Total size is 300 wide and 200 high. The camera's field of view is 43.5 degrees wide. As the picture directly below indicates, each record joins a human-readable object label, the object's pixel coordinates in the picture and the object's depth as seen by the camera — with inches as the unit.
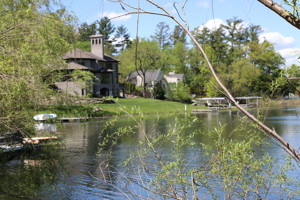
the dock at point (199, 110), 2077.1
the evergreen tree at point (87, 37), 2986.0
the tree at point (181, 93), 2645.2
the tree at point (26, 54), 433.7
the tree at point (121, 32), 3361.2
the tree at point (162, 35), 3666.3
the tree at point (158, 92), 2642.7
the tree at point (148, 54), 2524.6
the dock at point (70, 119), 1476.4
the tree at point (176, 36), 3697.6
